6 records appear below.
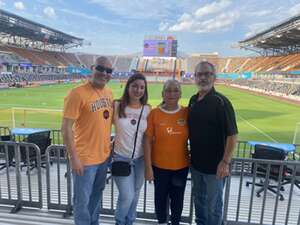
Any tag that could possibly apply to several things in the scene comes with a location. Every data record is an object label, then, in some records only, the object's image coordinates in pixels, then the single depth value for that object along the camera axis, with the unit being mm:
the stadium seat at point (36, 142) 6133
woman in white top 2773
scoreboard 46562
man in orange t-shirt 2582
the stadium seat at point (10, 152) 6121
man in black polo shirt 2691
